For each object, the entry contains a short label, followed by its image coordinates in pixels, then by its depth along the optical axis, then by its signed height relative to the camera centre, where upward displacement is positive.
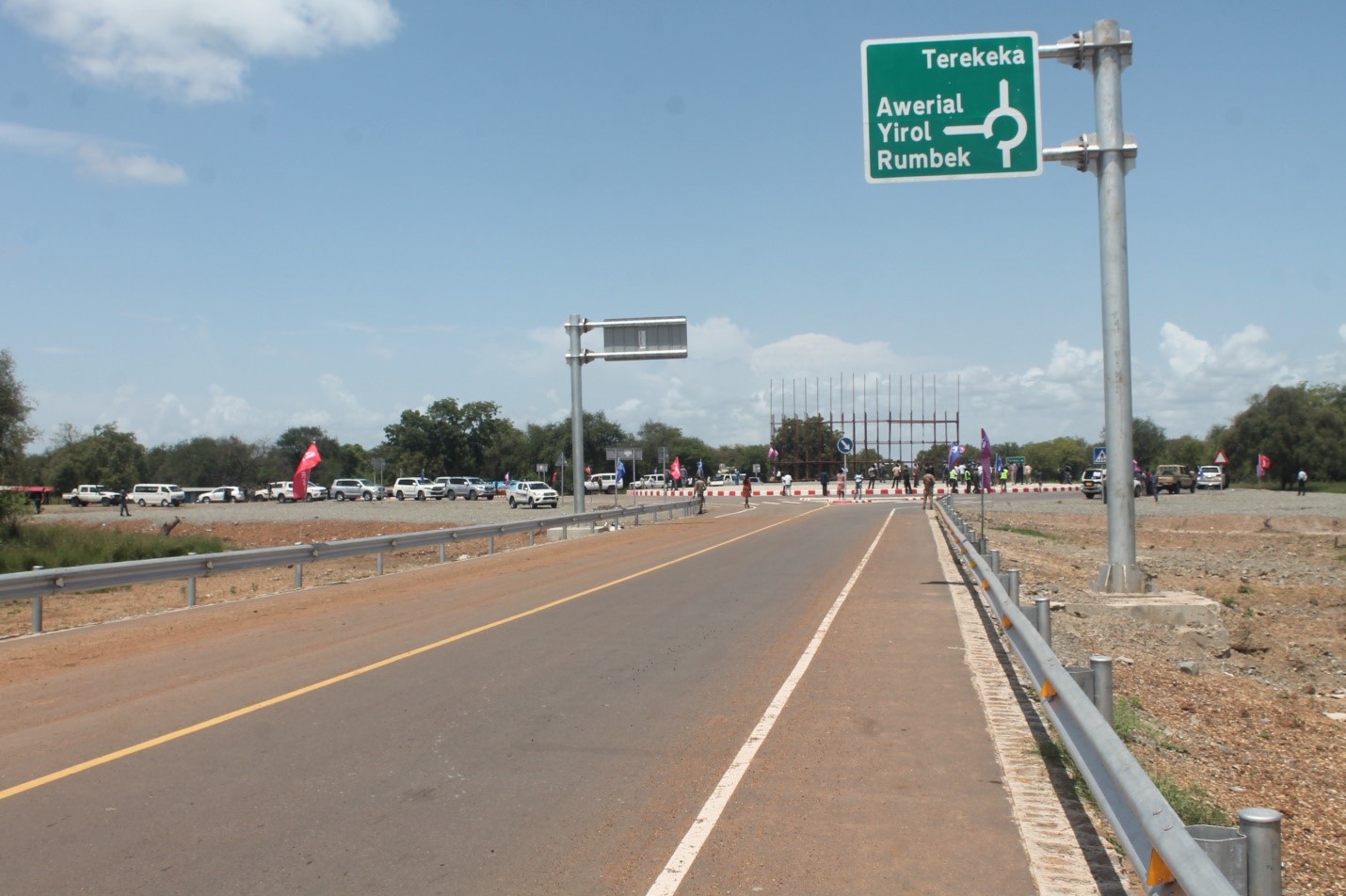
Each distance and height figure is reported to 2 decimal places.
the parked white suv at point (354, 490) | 91.62 -0.85
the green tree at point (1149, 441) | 152.25 +4.39
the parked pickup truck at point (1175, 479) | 74.12 -0.45
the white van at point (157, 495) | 91.81 -1.06
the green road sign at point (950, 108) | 14.67 +4.92
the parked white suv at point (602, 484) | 100.19 -0.53
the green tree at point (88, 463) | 134.50 +2.49
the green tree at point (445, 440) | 133.62 +4.97
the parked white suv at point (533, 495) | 68.75 -1.03
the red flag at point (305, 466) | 34.19 +0.49
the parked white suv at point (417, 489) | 91.88 -0.80
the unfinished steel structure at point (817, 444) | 83.19 +2.82
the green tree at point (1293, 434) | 88.56 +3.10
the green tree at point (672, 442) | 182.38 +5.95
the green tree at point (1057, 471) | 182.85 +0.39
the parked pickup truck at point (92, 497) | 90.06 -1.16
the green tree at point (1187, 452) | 157.75 +3.12
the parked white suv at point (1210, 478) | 79.19 -0.44
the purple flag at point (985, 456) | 21.66 +0.36
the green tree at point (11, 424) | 42.72 +2.39
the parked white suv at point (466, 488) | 90.75 -0.77
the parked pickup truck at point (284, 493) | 92.56 -1.02
